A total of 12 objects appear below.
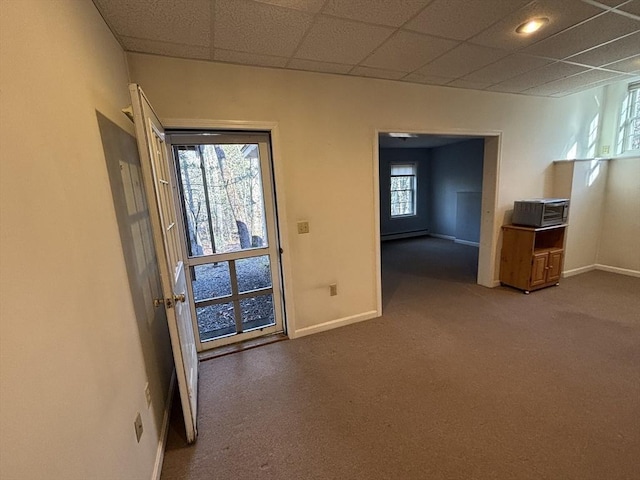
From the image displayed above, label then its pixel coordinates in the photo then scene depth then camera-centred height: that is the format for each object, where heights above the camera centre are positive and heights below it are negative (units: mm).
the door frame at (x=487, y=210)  3096 -354
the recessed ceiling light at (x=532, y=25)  1871 +1040
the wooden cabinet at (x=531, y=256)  3523 -1002
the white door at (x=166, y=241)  1407 -242
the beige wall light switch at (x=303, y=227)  2705 -345
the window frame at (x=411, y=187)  7527 -41
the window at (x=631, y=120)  3965 +741
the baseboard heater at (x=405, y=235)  7590 -1362
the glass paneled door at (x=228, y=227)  2473 -291
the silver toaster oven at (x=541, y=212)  3439 -429
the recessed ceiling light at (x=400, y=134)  2974 +547
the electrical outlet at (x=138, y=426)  1318 -1065
